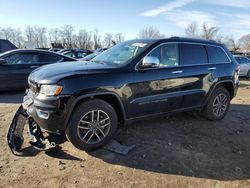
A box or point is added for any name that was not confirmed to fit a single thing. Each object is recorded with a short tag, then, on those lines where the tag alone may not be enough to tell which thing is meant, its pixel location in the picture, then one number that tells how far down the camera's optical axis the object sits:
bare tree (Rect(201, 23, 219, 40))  46.17
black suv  2.85
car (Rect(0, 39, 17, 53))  9.14
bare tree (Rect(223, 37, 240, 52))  50.08
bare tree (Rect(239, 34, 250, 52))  57.94
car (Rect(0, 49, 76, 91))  6.13
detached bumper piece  3.06
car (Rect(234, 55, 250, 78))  11.66
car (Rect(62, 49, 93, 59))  12.35
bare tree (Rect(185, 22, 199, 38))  48.39
